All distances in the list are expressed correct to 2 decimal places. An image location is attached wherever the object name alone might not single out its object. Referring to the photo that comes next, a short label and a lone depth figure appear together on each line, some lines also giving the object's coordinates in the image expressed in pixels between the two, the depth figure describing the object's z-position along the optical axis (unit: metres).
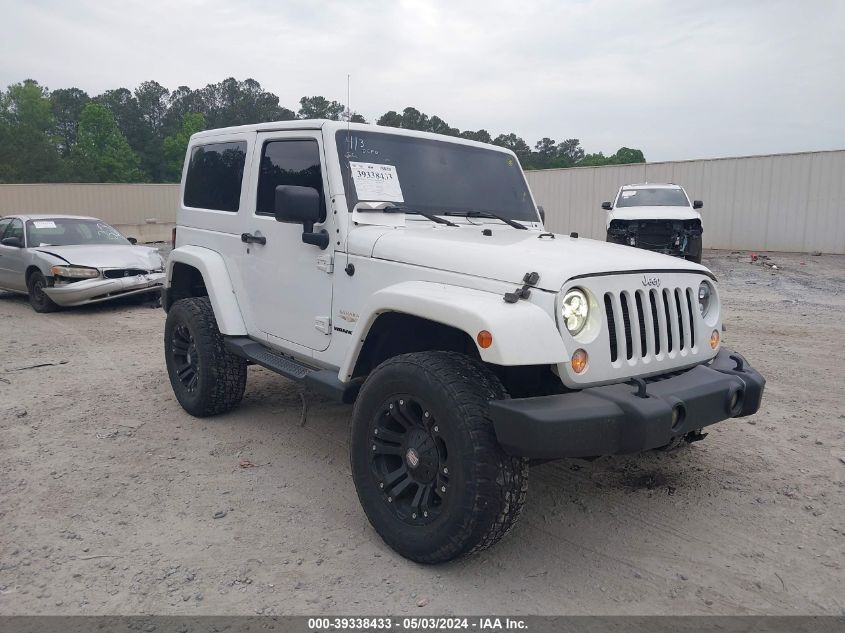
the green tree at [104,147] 62.69
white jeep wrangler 2.70
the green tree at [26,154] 56.91
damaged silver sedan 9.77
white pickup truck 12.91
